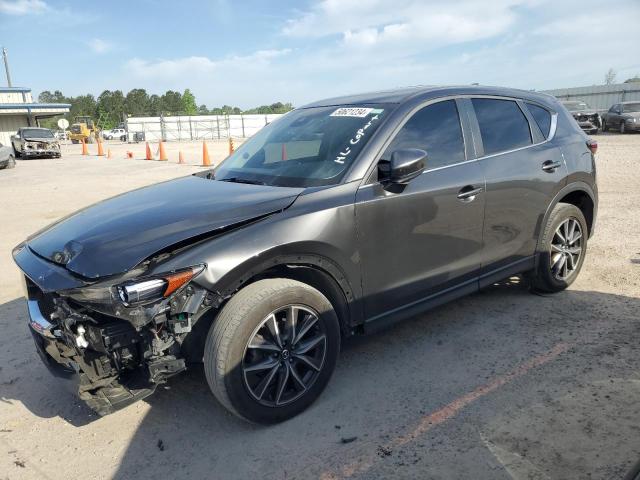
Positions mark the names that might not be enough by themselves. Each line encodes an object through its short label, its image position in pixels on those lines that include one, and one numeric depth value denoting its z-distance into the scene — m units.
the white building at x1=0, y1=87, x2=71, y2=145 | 38.97
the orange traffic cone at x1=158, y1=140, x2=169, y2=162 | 21.51
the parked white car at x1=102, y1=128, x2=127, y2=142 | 64.79
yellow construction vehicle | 52.97
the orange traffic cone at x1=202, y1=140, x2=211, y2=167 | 17.89
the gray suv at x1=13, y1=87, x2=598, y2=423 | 2.55
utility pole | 62.92
